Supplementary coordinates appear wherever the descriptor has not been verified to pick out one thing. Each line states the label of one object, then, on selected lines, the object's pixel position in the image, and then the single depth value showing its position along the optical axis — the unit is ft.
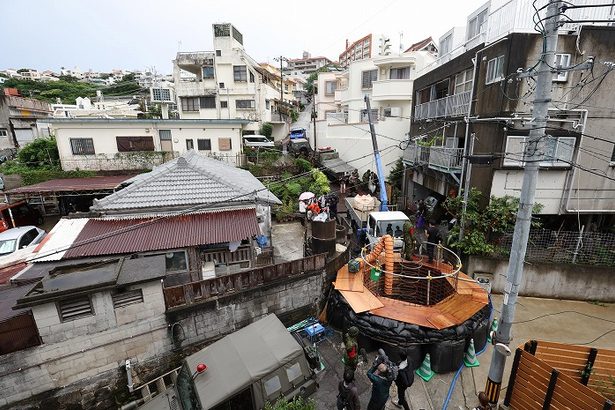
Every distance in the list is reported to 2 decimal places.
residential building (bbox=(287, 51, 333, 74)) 381.40
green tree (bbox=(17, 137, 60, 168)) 81.97
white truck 50.70
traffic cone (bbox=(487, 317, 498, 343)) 35.22
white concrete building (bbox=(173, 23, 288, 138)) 110.73
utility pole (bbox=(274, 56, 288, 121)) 141.28
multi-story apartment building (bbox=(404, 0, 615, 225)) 40.57
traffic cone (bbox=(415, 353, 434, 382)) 30.66
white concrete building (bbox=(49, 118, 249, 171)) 80.89
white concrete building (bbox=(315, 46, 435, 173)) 89.92
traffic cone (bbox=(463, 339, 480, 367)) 32.04
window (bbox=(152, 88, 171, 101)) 121.05
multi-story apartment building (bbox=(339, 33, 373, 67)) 209.05
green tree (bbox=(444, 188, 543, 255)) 43.52
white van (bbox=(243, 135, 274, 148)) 108.78
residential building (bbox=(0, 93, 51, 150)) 108.47
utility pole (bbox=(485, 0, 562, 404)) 18.89
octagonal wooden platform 33.02
